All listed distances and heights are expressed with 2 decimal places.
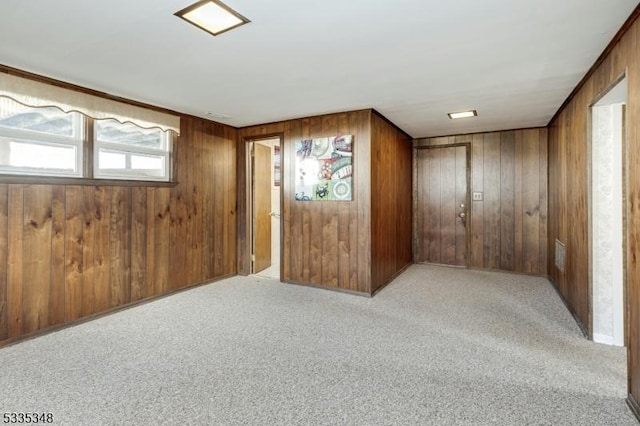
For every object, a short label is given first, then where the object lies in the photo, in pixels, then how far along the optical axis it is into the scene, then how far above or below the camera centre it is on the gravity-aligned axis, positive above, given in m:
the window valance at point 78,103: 2.59 +1.08
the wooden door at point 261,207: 5.01 +0.14
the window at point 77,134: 2.64 +0.82
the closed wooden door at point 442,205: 5.42 +0.17
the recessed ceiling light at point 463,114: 4.02 +1.31
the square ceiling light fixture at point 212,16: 1.78 +1.19
